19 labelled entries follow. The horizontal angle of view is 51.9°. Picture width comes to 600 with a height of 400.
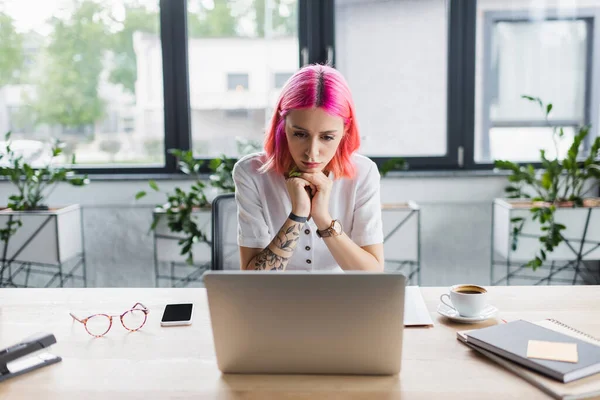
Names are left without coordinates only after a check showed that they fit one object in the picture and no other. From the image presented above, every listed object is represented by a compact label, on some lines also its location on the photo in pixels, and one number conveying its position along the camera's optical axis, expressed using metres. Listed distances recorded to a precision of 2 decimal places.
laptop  0.95
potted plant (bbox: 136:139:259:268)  2.86
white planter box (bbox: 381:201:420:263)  2.84
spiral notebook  0.94
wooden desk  0.98
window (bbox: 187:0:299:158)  3.21
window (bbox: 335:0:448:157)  3.16
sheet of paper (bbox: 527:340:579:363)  1.03
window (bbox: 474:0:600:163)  3.14
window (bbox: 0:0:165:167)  3.21
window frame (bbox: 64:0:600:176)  3.15
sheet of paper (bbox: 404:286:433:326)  1.27
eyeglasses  1.27
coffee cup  1.27
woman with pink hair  1.54
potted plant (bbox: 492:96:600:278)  2.71
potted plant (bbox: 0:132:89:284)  2.81
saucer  1.27
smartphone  1.29
